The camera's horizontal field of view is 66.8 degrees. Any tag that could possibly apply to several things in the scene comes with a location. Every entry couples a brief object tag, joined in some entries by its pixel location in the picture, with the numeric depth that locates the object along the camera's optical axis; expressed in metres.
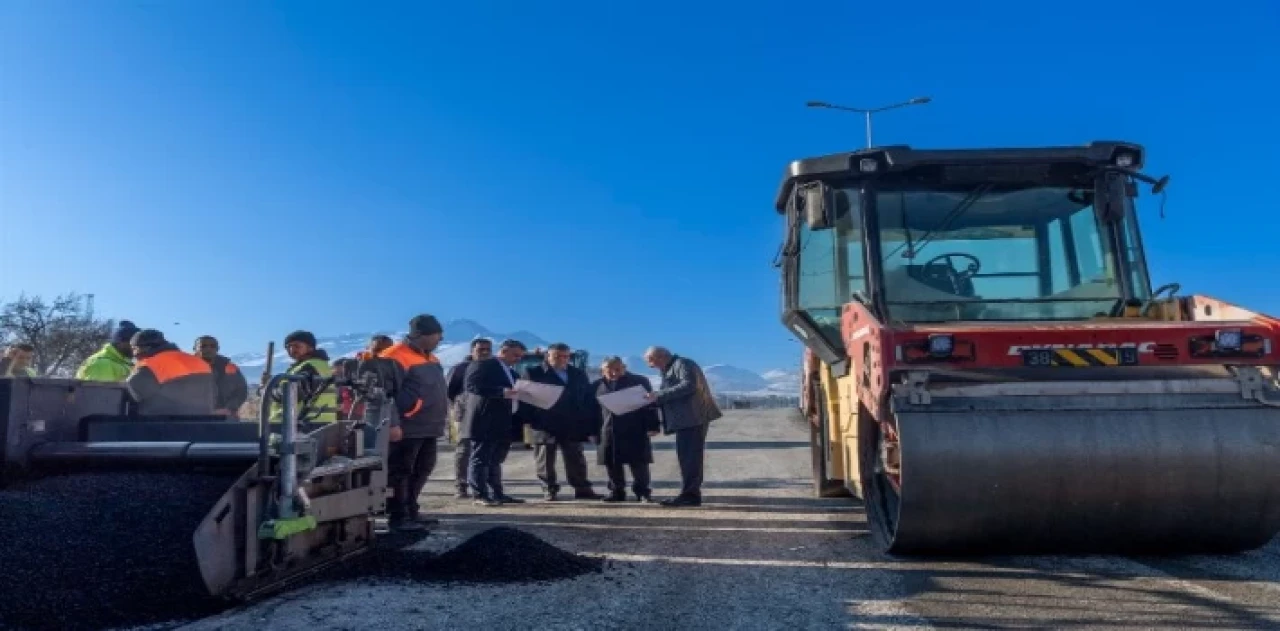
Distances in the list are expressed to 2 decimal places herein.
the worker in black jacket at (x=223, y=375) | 9.36
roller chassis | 5.05
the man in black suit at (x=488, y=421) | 9.12
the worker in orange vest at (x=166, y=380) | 6.78
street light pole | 20.03
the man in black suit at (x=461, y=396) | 9.61
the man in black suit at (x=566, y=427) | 9.77
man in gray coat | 8.89
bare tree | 27.94
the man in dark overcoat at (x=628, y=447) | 9.45
